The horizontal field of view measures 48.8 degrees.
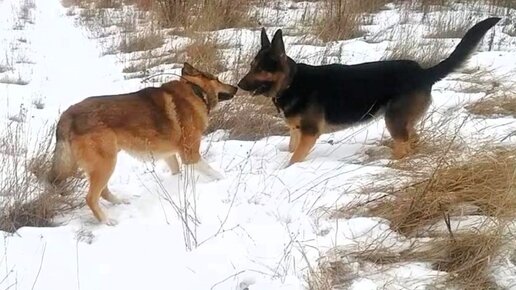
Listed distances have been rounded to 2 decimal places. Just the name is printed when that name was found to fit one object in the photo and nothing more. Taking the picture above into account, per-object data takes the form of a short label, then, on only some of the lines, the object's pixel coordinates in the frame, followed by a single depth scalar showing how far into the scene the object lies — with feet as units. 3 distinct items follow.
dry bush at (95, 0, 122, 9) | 38.86
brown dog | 11.55
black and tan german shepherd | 14.92
